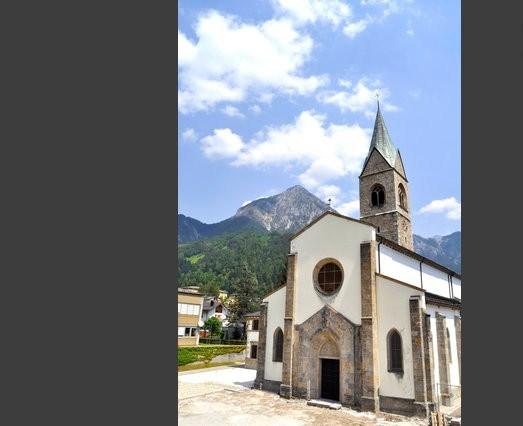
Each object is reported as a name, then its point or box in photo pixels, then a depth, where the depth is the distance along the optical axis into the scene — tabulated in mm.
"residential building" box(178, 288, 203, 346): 50094
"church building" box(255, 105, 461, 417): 18312
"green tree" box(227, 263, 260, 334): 74488
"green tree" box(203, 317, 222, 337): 64438
